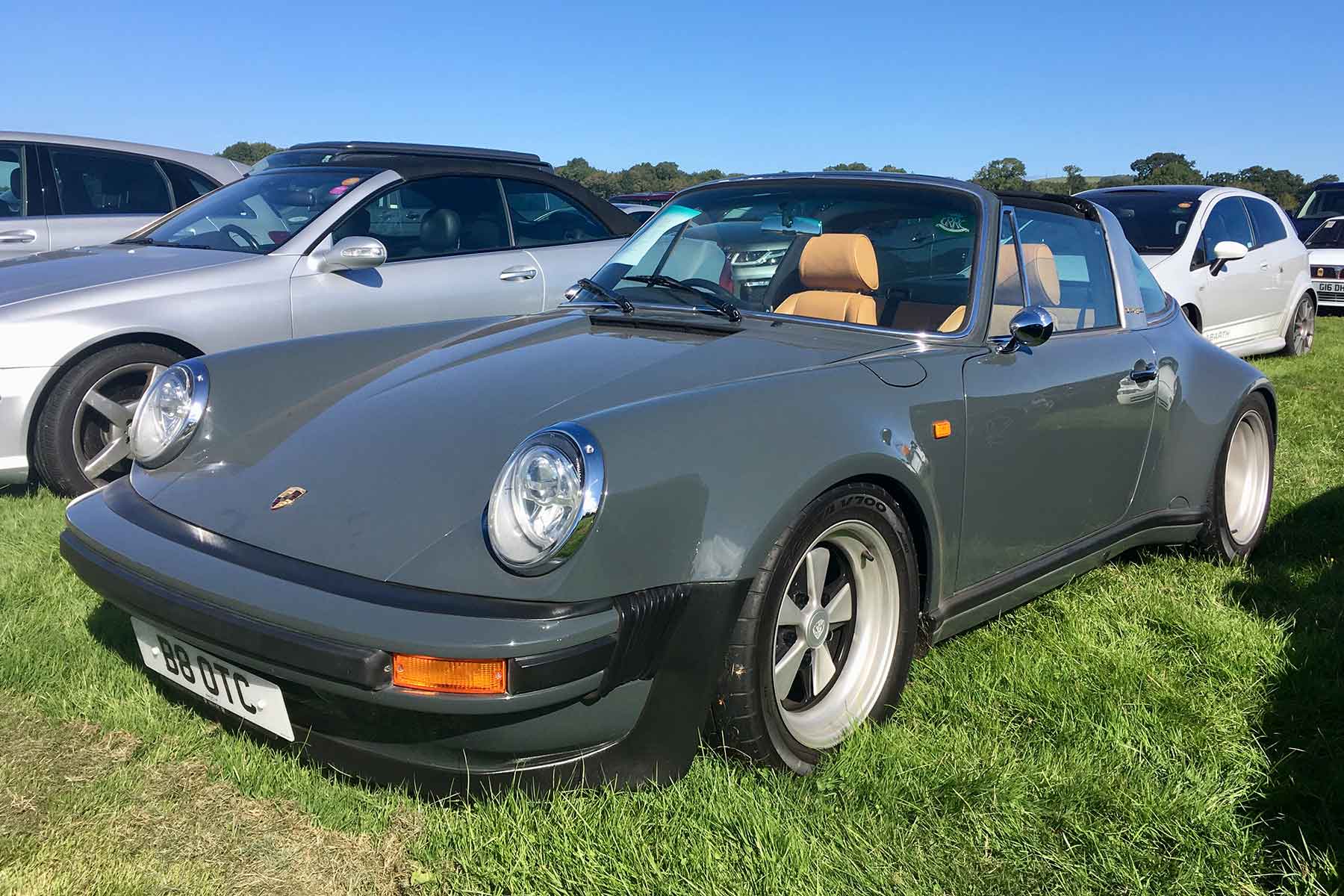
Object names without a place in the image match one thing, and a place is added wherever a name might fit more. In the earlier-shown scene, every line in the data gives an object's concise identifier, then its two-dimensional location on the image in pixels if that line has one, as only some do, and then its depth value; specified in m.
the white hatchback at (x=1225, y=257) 8.16
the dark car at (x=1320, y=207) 16.16
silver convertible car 4.68
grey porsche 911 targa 2.17
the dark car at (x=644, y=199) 15.33
